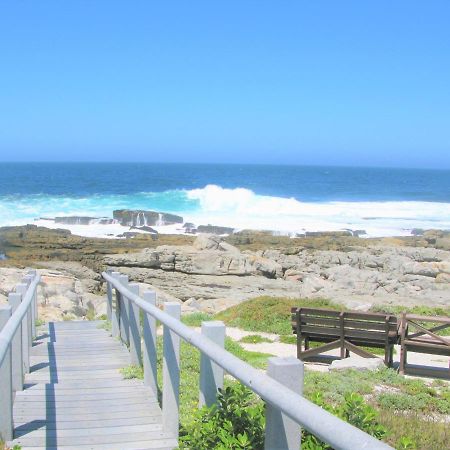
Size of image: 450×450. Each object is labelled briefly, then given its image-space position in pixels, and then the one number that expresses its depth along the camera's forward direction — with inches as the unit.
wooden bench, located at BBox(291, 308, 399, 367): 425.4
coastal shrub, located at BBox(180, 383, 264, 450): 127.5
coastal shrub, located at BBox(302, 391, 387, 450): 139.7
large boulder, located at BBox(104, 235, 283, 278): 971.3
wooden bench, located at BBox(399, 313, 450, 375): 406.6
